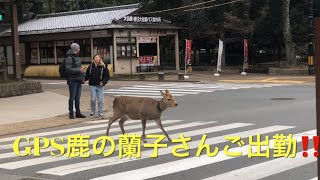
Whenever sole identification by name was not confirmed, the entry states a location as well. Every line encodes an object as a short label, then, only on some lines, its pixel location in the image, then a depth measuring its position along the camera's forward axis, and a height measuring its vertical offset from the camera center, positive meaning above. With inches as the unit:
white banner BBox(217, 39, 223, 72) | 1423.5 +7.5
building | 1513.3 +55.7
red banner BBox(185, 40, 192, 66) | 1403.8 +3.1
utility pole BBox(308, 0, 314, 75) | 1268.5 +3.4
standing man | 551.8 -22.5
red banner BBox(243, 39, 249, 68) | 1422.2 +6.5
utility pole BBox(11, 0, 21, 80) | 933.2 +27.7
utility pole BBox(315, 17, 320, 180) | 141.5 -1.1
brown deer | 359.6 -39.0
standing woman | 553.6 -24.3
